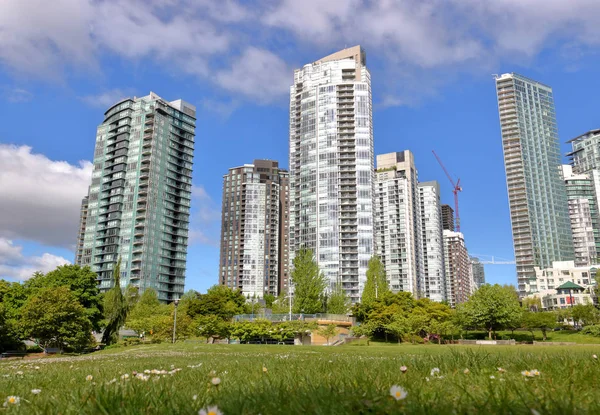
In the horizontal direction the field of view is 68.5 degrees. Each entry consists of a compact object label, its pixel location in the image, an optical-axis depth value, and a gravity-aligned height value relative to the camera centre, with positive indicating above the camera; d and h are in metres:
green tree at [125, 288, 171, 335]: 72.42 -1.96
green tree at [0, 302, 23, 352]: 49.78 -3.42
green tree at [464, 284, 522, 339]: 76.00 -0.96
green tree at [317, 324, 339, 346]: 62.62 -4.00
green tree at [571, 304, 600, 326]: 84.06 -1.84
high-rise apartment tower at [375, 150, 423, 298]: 164.38 +28.09
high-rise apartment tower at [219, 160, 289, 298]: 192.75 +17.38
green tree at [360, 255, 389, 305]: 91.38 +4.69
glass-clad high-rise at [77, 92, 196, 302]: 134.38 +33.27
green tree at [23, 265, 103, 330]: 63.17 +2.74
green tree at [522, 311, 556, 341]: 79.81 -3.11
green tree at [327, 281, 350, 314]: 87.31 -0.16
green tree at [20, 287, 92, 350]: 49.22 -1.85
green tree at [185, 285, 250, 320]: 76.81 -0.50
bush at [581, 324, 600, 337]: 71.00 -4.19
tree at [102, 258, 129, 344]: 59.78 -1.61
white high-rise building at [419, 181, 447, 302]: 191.38 +13.49
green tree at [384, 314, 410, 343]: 65.88 -3.35
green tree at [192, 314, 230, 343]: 62.44 -3.32
